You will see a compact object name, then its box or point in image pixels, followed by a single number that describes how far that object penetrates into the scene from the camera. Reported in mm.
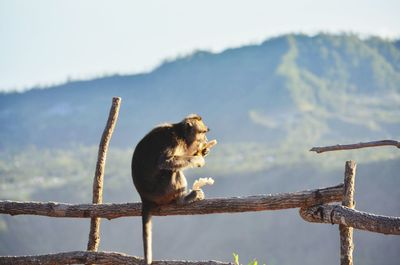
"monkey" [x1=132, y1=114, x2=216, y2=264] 12125
